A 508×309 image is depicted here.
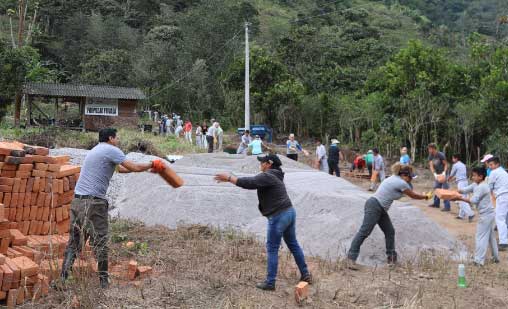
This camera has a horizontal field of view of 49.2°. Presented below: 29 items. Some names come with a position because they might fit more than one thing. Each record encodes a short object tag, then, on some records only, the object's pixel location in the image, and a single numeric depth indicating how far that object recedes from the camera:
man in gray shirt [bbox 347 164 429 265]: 7.45
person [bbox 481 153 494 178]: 8.90
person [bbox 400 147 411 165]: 14.40
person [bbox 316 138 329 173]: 16.72
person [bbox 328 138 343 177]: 16.56
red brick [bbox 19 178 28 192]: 6.54
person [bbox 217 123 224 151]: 21.74
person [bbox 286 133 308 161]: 17.61
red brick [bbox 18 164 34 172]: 6.48
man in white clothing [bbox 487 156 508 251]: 8.84
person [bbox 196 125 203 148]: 24.45
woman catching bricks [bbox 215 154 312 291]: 5.98
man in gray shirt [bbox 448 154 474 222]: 11.65
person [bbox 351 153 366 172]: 19.92
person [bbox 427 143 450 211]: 12.55
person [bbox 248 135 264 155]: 17.39
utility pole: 23.09
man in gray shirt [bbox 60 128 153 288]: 5.60
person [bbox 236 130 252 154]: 19.46
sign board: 29.66
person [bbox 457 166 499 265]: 7.87
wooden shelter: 28.48
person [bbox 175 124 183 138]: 27.59
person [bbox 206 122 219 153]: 21.28
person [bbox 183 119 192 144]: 25.92
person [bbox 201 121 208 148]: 24.07
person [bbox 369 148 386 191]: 15.42
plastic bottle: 6.57
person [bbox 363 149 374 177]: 18.26
